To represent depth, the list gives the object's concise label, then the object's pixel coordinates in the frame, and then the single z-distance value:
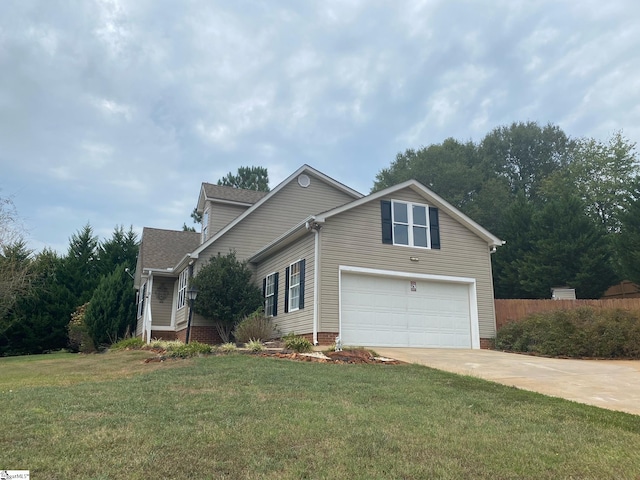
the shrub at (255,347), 11.58
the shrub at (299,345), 11.79
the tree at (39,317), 22.92
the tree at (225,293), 16.67
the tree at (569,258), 24.41
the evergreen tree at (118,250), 28.64
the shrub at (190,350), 11.20
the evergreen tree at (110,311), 20.30
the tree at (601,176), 33.62
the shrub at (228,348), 11.62
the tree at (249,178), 45.88
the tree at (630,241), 21.52
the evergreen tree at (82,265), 24.66
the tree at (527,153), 42.53
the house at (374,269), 14.00
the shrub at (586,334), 12.56
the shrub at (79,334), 20.25
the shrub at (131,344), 16.53
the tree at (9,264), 21.64
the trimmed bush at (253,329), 14.83
